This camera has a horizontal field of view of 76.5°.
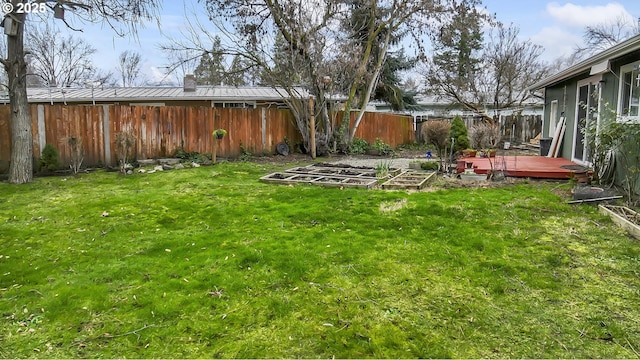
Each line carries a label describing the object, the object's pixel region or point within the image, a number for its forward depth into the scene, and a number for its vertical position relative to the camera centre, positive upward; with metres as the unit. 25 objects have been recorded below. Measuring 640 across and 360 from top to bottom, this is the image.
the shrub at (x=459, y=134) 11.92 +0.22
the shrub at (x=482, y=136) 14.46 +0.19
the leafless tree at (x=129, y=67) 33.22 +6.07
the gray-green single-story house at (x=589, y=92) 6.34 +1.02
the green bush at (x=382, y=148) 14.19 -0.24
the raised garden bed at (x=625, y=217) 4.26 -0.87
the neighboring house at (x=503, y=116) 18.69 +1.25
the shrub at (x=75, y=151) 8.20 -0.21
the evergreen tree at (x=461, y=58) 22.67 +4.78
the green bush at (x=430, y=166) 9.13 -0.55
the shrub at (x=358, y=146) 13.73 -0.17
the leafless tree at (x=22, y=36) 6.87 +1.81
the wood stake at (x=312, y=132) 11.98 +0.27
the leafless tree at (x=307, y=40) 11.59 +2.94
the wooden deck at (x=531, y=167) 7.67 -0.52
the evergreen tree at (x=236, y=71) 11.98 +2.06
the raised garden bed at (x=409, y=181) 7.00 -0.72
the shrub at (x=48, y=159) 8.04 -0.36
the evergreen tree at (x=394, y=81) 18.92 +2.90
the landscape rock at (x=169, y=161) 9.39 -0.47
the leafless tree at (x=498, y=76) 21.33 +3.54
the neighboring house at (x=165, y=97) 15.55 +1.71
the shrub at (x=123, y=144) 8.39 -0.08
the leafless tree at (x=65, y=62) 26.95 +5.46
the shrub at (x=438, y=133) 10.31 +0.22
